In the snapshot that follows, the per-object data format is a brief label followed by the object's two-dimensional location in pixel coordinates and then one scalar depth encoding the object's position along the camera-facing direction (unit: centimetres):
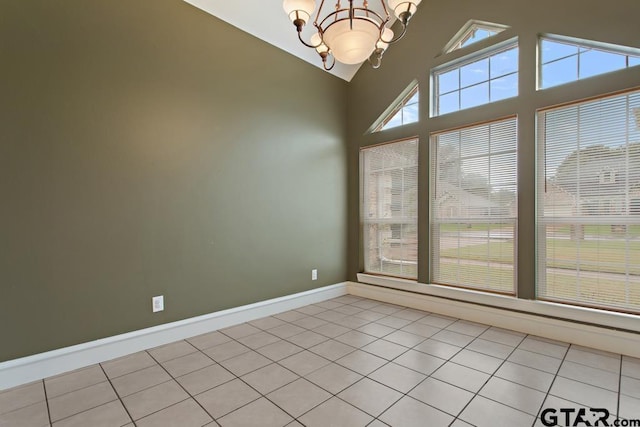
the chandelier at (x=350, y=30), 173
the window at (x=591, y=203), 237
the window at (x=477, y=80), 298
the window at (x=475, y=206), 294
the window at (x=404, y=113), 367
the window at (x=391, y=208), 365
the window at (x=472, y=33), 307
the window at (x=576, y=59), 242
